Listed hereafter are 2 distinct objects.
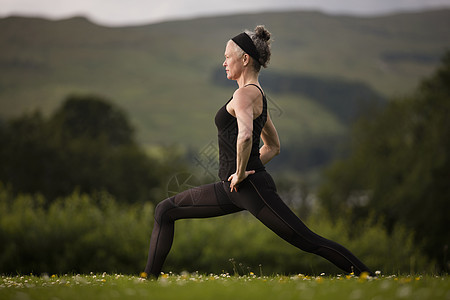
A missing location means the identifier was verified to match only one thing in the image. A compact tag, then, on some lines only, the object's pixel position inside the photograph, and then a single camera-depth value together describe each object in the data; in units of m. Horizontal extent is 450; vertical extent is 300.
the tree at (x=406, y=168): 43.91
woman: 6.28
